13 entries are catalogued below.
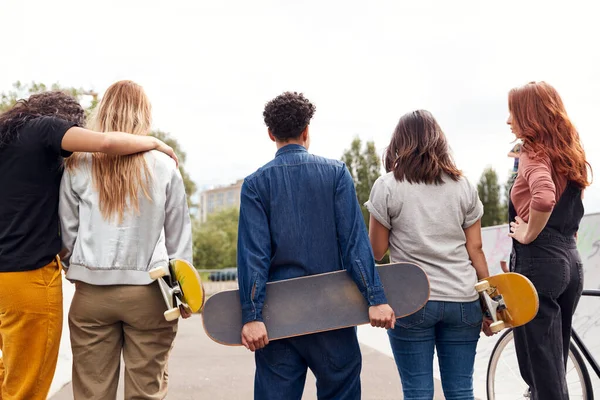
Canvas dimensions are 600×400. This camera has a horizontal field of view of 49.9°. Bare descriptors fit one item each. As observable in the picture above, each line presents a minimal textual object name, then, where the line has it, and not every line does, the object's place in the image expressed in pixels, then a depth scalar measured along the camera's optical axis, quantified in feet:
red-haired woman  10.57
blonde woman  9.62
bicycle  12.42
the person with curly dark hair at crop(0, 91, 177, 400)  9.41
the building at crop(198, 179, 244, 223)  478.76
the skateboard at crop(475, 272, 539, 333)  9.98
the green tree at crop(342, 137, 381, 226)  110.22
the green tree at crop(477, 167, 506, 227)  117.08
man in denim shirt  9.12
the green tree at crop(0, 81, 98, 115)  88.84
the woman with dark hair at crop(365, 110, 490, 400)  10.08
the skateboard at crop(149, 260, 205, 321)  9.41
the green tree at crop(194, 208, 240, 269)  214.69
